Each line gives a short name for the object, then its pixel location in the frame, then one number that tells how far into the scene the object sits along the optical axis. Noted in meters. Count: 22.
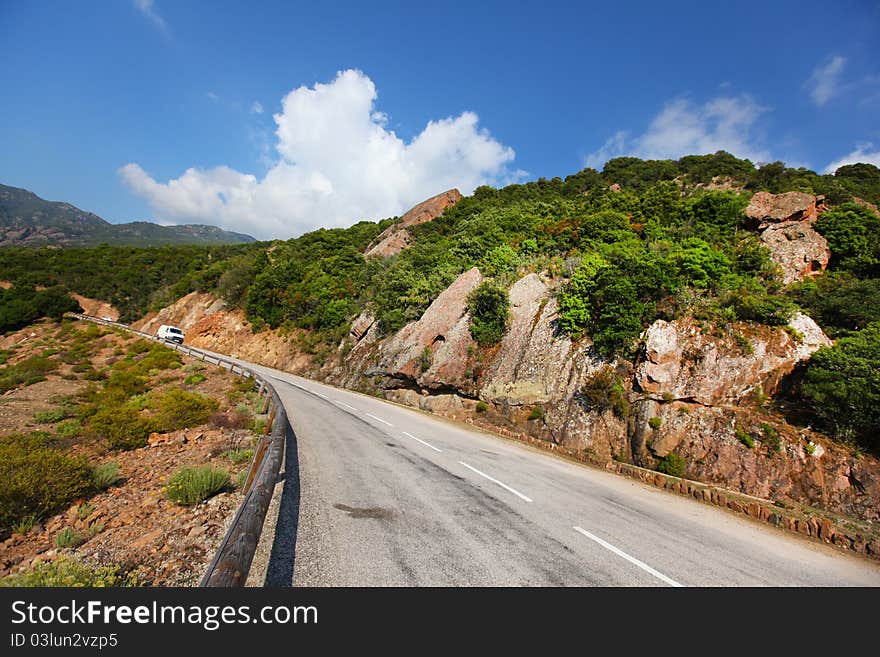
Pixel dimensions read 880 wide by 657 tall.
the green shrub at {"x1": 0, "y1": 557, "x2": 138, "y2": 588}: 3.38
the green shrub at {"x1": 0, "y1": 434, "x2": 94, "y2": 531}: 5.12
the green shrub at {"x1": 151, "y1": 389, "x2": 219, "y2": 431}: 10.96
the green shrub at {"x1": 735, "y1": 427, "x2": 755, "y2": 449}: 10.31
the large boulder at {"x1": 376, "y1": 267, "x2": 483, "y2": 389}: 20.66
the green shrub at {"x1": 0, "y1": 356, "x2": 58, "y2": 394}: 19.77
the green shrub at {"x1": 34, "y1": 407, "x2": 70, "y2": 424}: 12.80
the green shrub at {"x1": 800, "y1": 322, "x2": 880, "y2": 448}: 9.05
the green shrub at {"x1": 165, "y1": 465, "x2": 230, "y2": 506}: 5.63
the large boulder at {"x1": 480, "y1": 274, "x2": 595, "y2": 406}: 15.88
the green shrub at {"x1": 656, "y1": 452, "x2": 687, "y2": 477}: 10.95
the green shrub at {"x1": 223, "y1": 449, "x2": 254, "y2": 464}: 7.89
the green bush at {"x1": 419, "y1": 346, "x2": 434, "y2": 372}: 21.95
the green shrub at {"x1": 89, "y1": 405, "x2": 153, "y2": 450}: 9.38
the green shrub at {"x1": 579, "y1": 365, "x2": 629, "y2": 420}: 13.45
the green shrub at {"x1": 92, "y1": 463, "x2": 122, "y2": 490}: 6.44
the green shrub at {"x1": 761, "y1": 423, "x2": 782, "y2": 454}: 9.98
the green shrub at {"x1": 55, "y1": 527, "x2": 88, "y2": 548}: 4.54
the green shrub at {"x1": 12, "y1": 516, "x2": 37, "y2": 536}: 4.91
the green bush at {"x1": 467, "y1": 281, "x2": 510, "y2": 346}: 20.17
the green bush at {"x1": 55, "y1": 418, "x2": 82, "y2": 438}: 10.72
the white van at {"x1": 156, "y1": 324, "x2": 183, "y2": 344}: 37.03
